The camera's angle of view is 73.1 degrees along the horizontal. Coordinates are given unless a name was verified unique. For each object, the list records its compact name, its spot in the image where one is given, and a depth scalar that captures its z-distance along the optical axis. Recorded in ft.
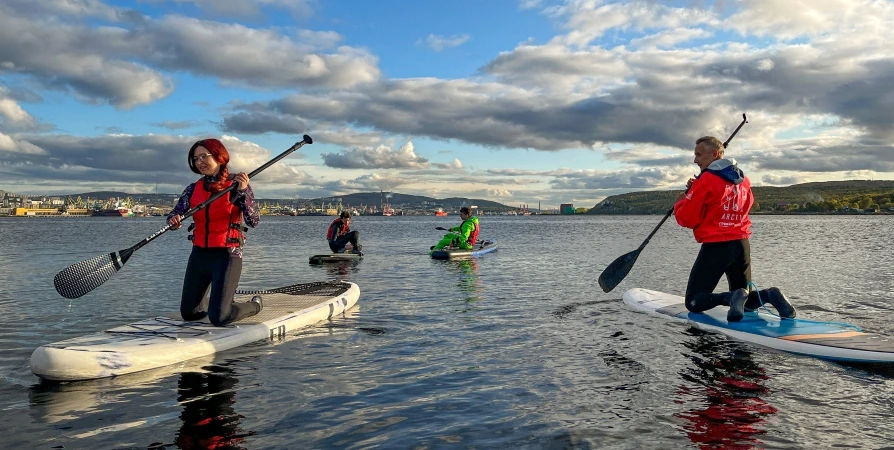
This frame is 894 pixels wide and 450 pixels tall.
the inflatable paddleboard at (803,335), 26.58
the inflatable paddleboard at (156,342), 23.61
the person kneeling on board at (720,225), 30.30
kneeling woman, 28.07
